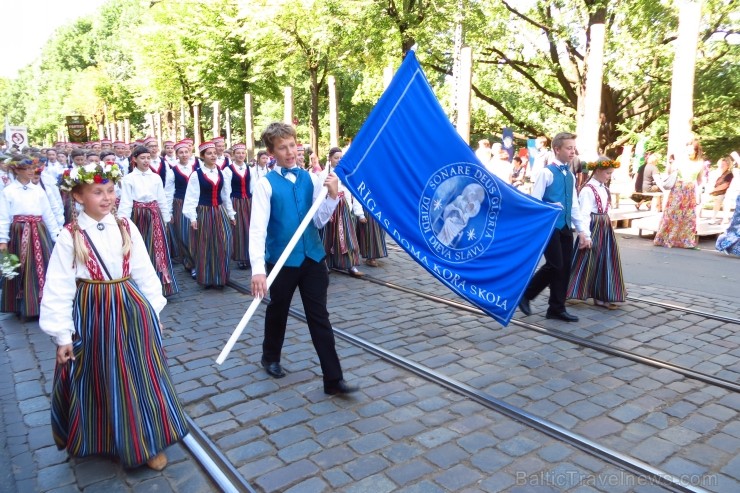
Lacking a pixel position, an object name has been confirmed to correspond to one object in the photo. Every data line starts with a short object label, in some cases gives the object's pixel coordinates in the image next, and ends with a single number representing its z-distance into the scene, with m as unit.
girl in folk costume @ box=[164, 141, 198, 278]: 9.05
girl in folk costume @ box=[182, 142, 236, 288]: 8.11
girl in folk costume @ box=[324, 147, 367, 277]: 8.91
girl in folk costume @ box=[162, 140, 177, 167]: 14.46
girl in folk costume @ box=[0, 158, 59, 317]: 6.76
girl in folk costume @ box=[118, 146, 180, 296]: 7.69
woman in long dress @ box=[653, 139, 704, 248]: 11.29
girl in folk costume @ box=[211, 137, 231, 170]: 10.42
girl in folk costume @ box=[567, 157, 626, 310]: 6.61
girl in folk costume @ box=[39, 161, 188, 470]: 3.38
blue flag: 4.28
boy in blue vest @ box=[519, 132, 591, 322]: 6.16
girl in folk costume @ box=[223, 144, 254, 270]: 9.80
